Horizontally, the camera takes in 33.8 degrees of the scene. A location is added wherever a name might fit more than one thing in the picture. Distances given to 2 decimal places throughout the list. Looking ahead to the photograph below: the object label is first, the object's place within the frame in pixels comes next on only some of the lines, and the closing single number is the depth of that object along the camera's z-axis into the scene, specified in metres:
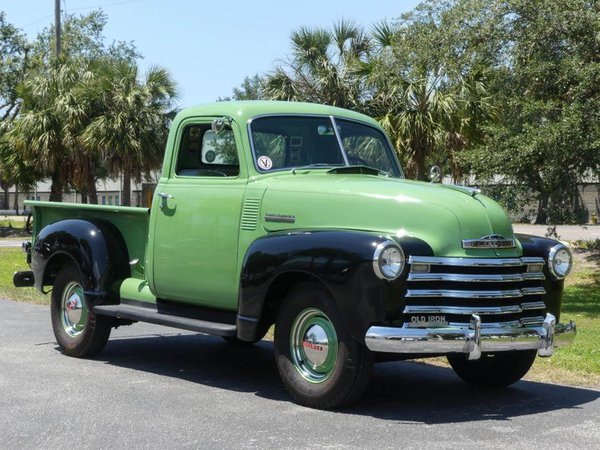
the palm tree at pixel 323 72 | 21.83
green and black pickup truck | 6.41
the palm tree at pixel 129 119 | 26.66
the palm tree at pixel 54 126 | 29.06
